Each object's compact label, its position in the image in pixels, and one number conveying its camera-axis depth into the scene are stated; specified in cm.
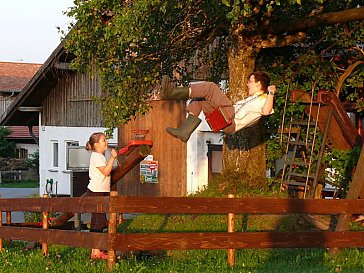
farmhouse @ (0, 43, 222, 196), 3170
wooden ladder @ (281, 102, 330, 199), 2061
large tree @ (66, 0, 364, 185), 1828
